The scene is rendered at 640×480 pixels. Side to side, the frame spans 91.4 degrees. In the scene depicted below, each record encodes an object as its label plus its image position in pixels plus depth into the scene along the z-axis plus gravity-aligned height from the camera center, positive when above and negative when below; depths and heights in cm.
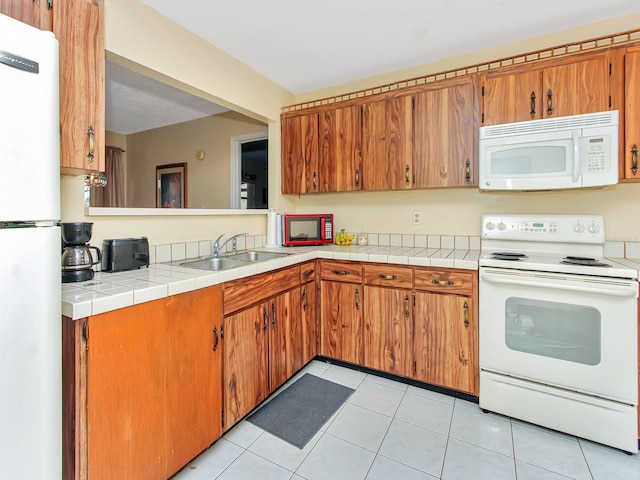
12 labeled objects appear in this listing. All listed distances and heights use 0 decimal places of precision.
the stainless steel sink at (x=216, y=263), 214 -20
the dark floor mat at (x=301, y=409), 176 -109
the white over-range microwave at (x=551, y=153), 177 +50
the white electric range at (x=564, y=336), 158 -56
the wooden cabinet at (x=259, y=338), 168 -63
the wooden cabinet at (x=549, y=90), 182 +91
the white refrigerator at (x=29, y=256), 86 -6
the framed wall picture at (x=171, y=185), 416 +69
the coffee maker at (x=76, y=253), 136 -8
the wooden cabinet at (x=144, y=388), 108 -62
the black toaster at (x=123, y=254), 159 -10
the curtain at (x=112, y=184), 460 +78
